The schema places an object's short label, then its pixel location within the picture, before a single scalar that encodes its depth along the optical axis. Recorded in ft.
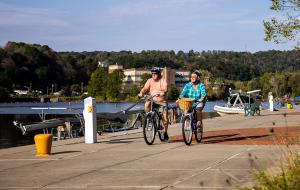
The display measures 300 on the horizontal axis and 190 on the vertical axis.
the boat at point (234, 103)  149.23
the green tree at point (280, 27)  60.85
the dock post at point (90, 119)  55.62
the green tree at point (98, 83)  611.47
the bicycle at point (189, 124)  49.32
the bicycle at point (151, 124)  50.14
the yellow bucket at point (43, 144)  45.52
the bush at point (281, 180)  20.99
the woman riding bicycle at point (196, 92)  51.42
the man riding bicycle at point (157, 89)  51.08
